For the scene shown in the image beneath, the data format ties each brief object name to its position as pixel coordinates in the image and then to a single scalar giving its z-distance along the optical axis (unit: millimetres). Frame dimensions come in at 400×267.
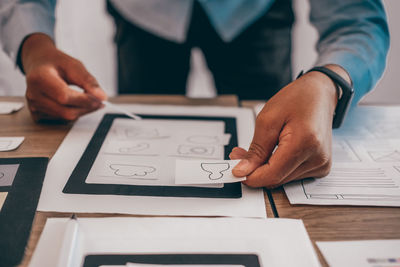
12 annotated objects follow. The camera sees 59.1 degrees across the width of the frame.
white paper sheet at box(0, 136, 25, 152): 559
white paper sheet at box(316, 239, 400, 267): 339
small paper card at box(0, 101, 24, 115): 719
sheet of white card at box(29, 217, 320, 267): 343
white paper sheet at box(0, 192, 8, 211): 412
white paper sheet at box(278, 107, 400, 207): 443
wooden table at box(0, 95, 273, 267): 395
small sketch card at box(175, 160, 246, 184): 446
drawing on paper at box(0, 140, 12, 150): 561
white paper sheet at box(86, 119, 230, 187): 482
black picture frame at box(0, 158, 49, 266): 343
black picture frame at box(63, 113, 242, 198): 441
